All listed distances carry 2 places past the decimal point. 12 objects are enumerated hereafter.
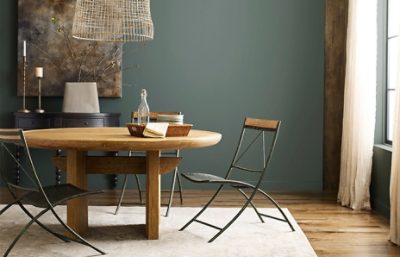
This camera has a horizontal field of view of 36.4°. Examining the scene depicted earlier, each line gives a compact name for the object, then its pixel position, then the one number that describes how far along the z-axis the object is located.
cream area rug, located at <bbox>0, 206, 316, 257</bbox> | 3.88
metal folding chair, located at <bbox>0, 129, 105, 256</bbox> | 3.53
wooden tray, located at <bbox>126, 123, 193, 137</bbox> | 4.04
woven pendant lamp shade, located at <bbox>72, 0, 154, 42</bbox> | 4.17
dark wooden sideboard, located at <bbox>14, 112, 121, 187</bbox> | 5.76
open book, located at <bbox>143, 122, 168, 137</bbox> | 3.92
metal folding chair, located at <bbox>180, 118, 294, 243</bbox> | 4.04
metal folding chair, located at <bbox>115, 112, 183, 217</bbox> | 5.08
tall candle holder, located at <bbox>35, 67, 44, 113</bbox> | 6.00
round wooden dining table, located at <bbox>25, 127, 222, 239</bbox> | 3.80
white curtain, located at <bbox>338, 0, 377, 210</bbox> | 5.43
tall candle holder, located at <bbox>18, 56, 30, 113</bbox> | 6.15
